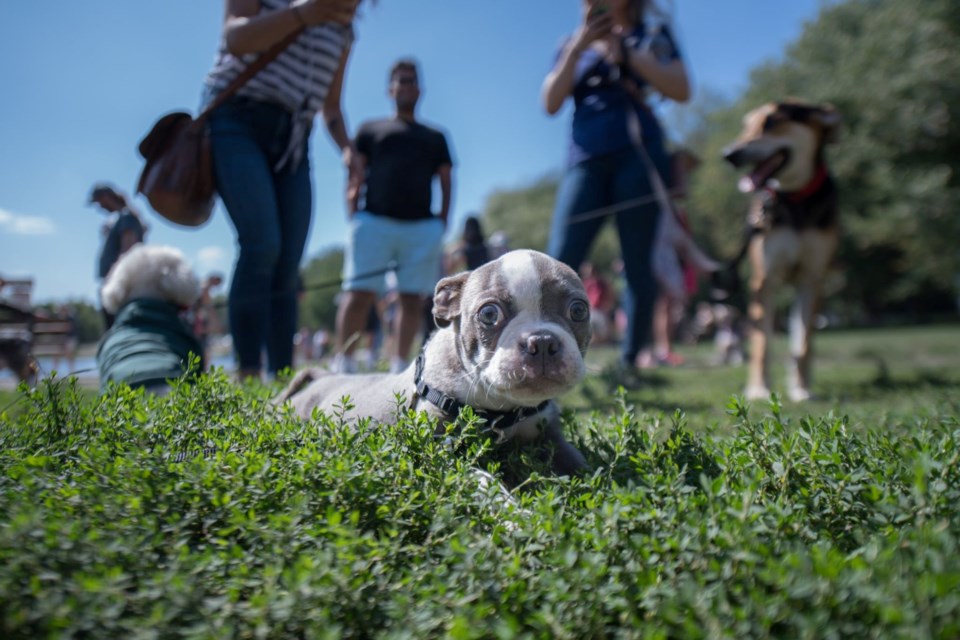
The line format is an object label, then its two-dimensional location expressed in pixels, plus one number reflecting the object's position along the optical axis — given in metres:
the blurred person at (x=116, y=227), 5.97
